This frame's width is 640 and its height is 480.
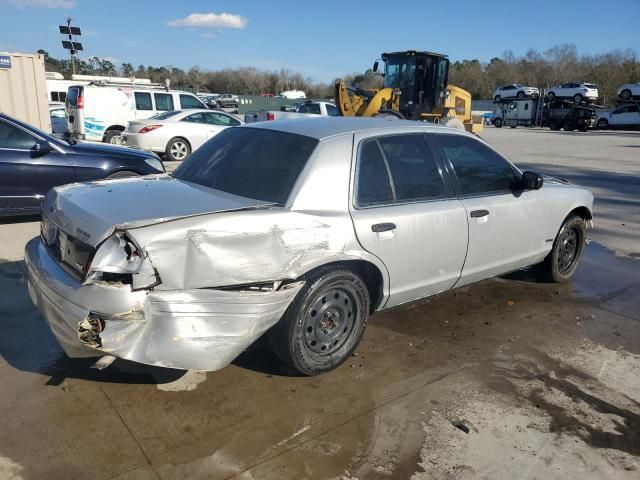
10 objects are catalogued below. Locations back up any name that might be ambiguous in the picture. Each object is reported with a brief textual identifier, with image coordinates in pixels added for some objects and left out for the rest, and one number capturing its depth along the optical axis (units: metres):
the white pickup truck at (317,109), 19.42
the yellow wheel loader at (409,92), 16.05
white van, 14.48
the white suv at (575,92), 42.53
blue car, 6.38
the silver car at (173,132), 12.80
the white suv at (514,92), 46.03
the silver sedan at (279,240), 2.62
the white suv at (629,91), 40.34
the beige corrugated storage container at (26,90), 11.87
